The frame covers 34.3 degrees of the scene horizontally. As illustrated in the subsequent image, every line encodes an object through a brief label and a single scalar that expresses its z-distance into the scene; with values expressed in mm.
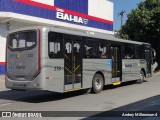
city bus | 9679
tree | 23666
